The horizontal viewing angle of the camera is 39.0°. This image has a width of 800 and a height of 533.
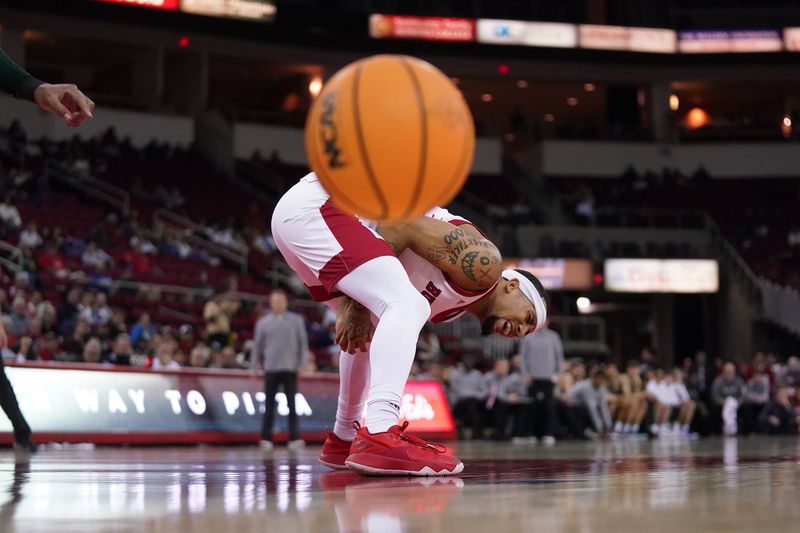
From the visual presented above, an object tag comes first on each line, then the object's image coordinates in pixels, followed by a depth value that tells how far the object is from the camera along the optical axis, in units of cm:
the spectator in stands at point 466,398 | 1877
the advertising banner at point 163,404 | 1106
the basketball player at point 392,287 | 439
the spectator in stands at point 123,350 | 1378
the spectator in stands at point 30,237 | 1866
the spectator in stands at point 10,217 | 1908
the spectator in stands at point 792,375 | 2231
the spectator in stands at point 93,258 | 1901
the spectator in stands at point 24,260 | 1702
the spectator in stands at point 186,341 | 1699
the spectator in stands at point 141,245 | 2131
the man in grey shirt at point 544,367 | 1558
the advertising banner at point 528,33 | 3341
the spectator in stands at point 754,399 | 2111
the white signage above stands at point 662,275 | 3006
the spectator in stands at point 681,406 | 2145
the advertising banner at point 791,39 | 3469
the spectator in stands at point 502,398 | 1805
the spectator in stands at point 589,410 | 1852
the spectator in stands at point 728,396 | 2128
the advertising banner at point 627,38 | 3416
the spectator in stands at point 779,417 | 2023
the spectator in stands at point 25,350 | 1272
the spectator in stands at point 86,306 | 1589
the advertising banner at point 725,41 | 3472
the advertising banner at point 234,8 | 2842
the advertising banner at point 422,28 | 3169
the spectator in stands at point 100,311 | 1602
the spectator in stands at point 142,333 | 1574
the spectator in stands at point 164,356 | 1411
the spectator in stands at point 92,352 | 1344
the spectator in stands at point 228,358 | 1492
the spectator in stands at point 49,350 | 1358
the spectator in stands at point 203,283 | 2023
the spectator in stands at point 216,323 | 1697
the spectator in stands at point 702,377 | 2267
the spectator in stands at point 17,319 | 1435
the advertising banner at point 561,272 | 2956
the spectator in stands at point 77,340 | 1426
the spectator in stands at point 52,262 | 1786
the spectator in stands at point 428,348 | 2064
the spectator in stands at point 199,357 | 1489
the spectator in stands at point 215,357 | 1510
